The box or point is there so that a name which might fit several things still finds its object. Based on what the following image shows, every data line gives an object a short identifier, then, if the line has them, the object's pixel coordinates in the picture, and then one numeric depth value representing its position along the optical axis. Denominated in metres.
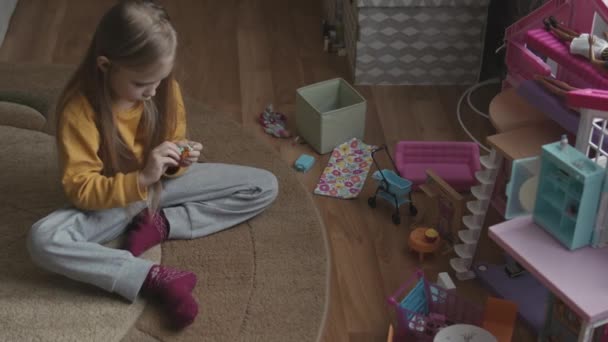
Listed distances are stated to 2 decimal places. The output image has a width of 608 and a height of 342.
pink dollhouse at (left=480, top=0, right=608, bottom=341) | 1.31
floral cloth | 2.01
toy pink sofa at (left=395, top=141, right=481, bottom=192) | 2.00
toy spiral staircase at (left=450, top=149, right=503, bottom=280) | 1.64
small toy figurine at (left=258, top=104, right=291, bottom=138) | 2.20
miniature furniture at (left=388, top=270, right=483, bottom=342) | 1.57
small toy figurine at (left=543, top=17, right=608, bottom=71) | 1.49
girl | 1.50
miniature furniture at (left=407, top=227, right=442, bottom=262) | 1.80
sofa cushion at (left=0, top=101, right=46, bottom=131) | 2.08
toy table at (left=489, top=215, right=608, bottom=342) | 1.28
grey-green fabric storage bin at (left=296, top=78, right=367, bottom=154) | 2.09
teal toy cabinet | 1.31
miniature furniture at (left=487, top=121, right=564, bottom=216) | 1.58
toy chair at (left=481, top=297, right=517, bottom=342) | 1.56
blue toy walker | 1.92
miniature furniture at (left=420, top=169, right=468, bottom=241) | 1.81
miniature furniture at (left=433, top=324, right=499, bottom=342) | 1.53
